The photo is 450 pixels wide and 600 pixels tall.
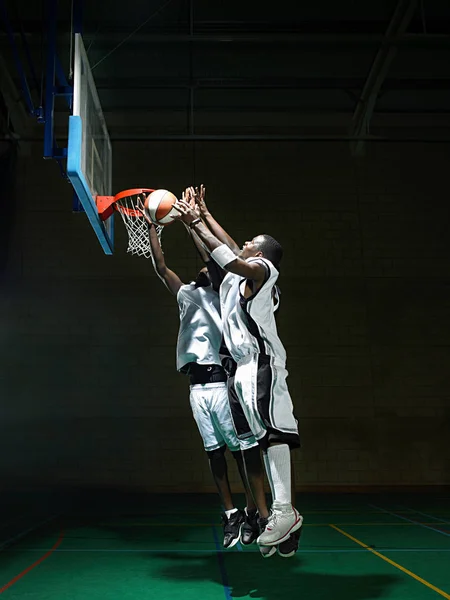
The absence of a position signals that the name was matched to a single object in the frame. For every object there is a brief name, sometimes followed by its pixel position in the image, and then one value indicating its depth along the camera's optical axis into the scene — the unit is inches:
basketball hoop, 202.8
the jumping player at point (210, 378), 167.5
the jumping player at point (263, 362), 135.9
